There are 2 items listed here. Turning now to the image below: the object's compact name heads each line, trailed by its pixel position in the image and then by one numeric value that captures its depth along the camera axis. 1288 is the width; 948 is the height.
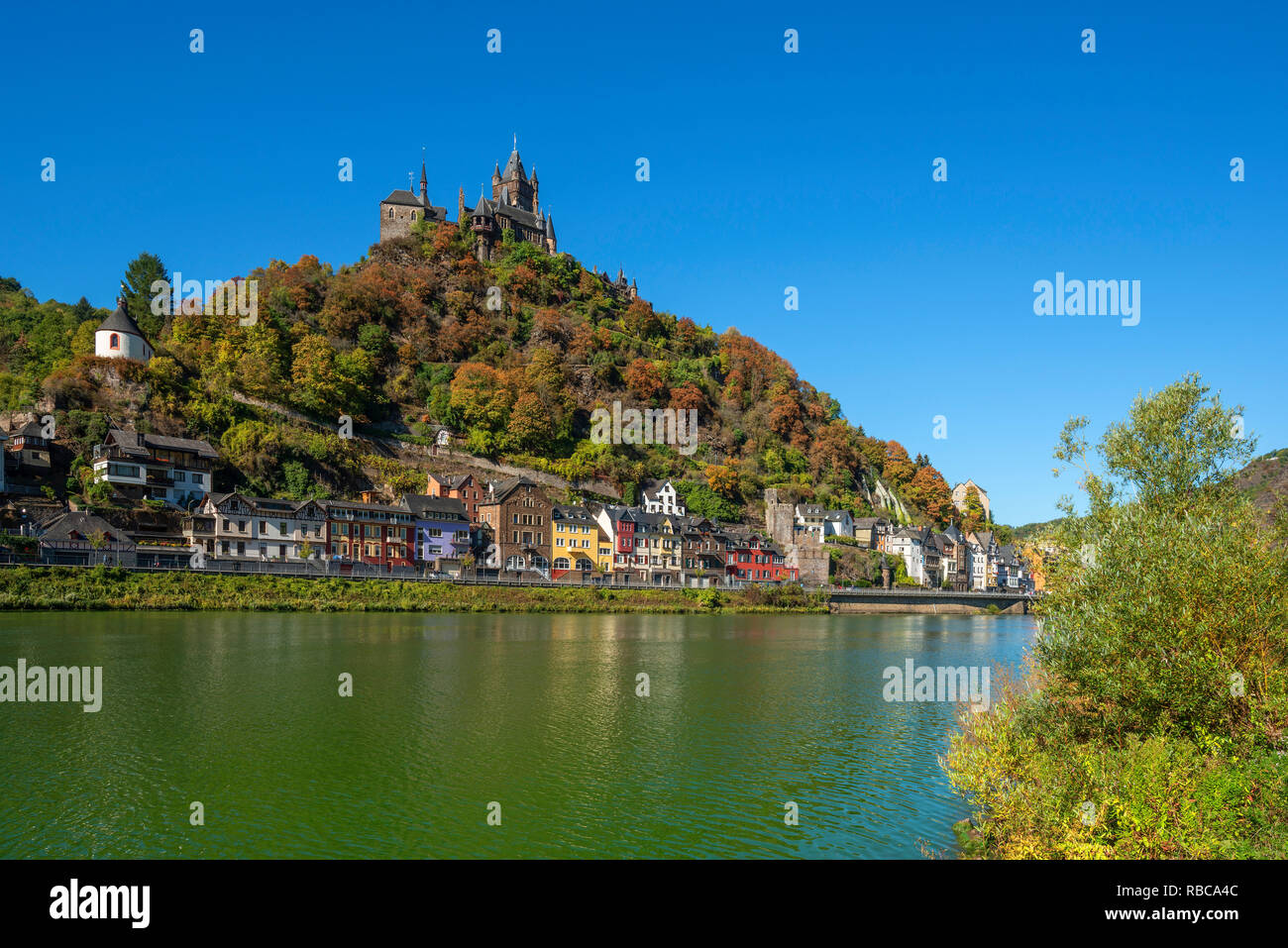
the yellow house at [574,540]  90.75
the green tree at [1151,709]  12.86
